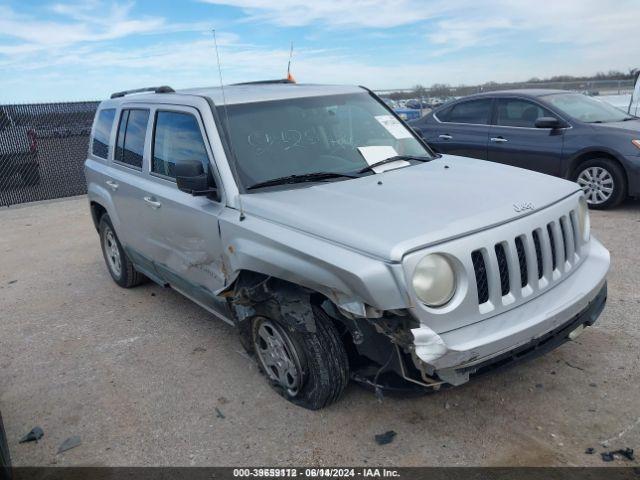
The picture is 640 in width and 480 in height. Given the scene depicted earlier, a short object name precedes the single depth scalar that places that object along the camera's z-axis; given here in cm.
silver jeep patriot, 258
